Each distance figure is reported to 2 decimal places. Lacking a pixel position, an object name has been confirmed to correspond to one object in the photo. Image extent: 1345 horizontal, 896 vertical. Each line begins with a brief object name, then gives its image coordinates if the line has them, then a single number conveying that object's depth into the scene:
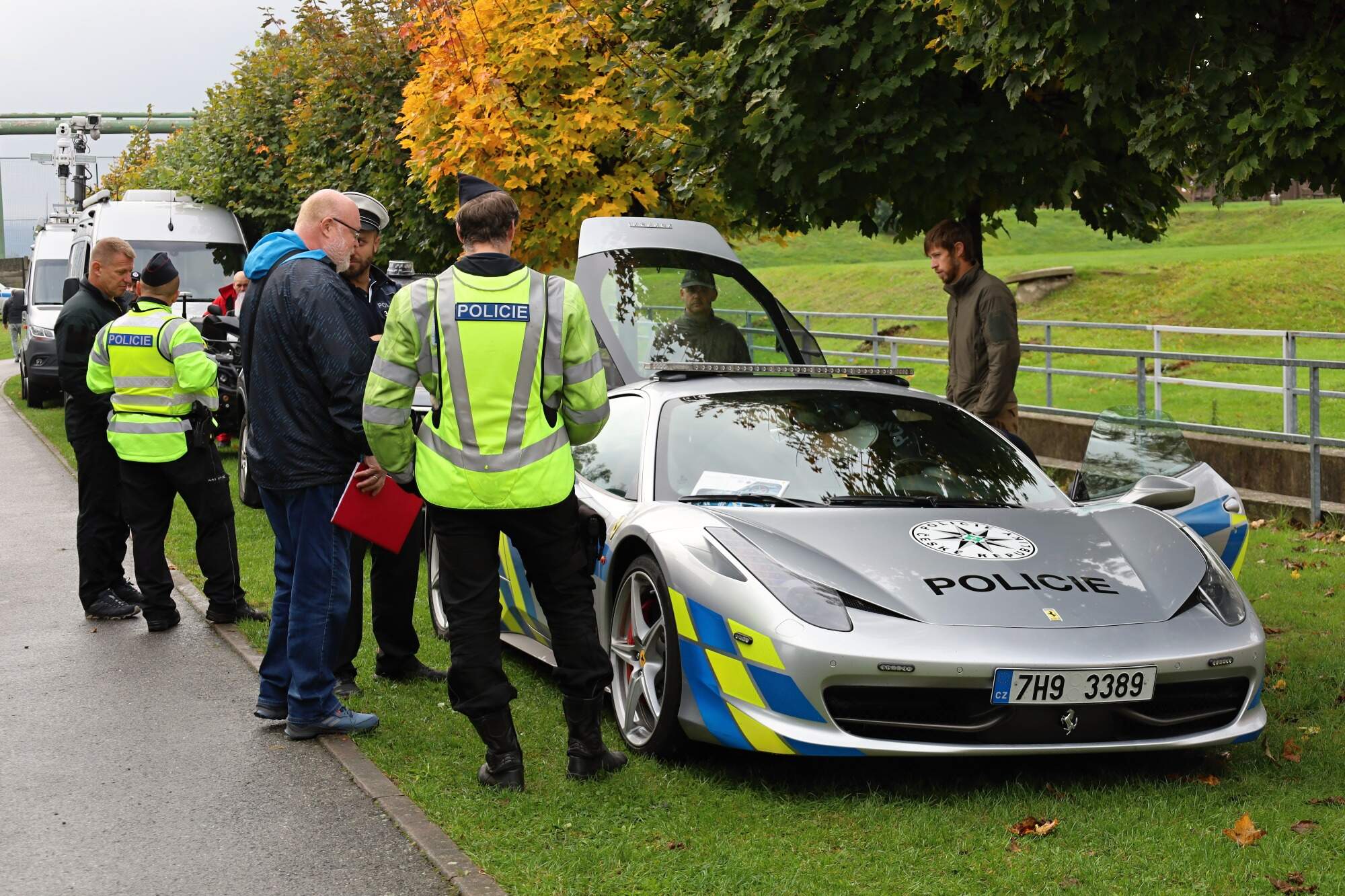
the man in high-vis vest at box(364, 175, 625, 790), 5.08
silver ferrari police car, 4.85
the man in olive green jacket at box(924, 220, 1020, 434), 8.13
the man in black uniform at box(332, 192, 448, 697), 6.54
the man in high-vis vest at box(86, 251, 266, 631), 7.95
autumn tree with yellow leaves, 13.20
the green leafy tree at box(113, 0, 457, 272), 18.53
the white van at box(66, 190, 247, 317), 19.52
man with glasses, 5.75
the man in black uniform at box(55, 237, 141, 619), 8.48
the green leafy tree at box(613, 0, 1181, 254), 9.21
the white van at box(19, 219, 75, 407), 22.56
